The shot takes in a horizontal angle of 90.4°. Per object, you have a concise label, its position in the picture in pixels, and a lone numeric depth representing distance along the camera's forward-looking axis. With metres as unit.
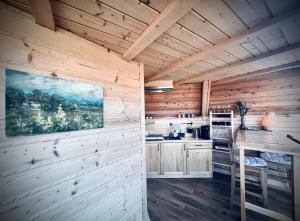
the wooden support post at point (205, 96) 3.42
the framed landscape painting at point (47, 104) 0.96
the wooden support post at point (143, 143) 2.02
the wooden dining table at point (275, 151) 1.37
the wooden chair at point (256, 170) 2.12
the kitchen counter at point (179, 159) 3.44
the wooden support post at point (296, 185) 1.36
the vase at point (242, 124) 3.30
